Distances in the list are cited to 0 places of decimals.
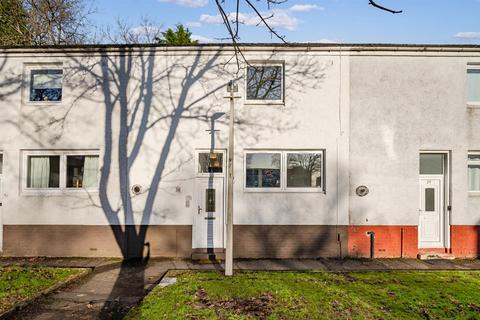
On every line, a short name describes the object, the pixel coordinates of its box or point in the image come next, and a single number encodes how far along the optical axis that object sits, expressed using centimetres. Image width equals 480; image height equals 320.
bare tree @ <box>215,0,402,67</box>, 479
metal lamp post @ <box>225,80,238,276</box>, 849
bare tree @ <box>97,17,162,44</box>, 2988
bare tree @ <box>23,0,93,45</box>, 1942
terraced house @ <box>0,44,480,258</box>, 1066
